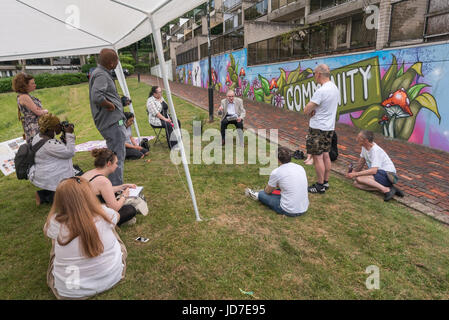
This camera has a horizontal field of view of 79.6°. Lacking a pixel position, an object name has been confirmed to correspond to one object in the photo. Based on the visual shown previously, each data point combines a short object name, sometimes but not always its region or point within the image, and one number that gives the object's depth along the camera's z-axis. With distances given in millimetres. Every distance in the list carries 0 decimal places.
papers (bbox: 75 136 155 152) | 7363
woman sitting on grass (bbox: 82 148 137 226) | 2868
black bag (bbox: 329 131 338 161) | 5754
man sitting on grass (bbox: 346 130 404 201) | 4254
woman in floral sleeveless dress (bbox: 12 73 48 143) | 4262
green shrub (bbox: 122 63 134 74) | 33797
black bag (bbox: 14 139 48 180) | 3787
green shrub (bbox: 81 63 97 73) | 32809
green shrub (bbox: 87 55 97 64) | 34812
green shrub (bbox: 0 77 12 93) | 24953
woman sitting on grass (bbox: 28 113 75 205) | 3773
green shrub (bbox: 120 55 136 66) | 37975
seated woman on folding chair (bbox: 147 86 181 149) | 6848
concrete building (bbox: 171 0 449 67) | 7254
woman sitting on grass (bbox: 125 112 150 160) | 6182
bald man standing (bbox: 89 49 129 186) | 3639
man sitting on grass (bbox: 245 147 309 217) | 3537
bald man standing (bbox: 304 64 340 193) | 3992
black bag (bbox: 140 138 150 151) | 6832
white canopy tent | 3127
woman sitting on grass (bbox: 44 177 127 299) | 2151
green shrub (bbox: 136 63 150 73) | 43131
